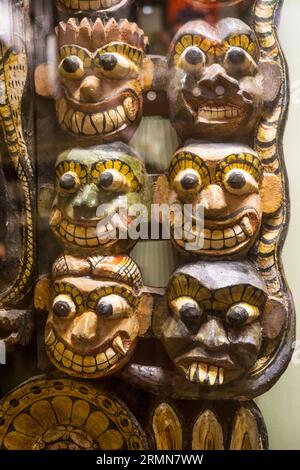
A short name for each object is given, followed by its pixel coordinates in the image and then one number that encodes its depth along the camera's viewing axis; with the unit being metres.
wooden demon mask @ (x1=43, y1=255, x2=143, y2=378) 1.08
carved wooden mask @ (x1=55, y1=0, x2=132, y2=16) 1.14
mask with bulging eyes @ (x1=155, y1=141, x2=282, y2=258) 1.07
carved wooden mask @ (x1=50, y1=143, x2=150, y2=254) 1.09
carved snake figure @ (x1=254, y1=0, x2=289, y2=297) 1.14
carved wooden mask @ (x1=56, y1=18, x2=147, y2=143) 1.10
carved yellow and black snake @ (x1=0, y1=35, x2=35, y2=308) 1.16
